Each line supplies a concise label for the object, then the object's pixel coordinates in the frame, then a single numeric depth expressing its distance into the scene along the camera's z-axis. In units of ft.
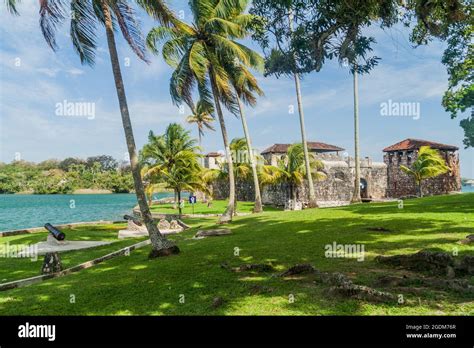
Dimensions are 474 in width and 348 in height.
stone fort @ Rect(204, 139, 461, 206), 137.90
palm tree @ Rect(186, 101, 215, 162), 166.64
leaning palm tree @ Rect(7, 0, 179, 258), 38.73
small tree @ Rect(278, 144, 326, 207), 117.28
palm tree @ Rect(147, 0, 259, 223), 64.08
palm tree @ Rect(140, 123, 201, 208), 109.09
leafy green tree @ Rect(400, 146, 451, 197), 124.26
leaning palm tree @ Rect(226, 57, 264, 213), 71.10
